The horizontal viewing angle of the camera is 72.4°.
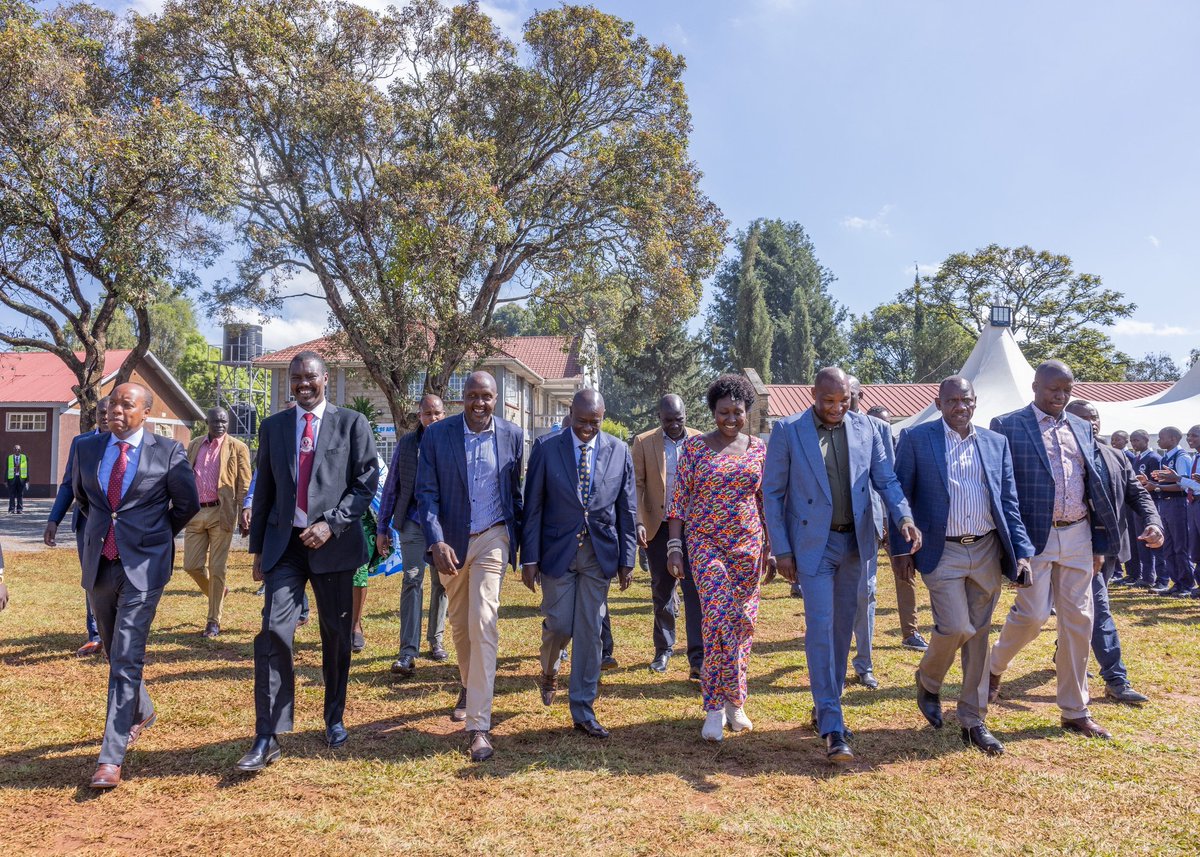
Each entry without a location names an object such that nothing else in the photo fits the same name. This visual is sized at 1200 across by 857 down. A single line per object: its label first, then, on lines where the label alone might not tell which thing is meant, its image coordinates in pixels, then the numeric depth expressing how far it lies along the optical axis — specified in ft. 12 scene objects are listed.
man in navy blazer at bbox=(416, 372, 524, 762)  16.26
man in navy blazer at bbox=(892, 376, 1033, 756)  16.30
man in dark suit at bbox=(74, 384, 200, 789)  14.71
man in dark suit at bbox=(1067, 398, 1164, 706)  19.49
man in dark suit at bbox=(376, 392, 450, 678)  21.90
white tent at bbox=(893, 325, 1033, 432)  55.16
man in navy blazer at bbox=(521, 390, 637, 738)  17.39
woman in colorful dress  16.56
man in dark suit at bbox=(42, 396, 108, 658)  16.62
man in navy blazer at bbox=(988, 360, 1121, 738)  17.26
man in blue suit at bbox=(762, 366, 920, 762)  15.81
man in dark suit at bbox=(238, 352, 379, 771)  15.21
